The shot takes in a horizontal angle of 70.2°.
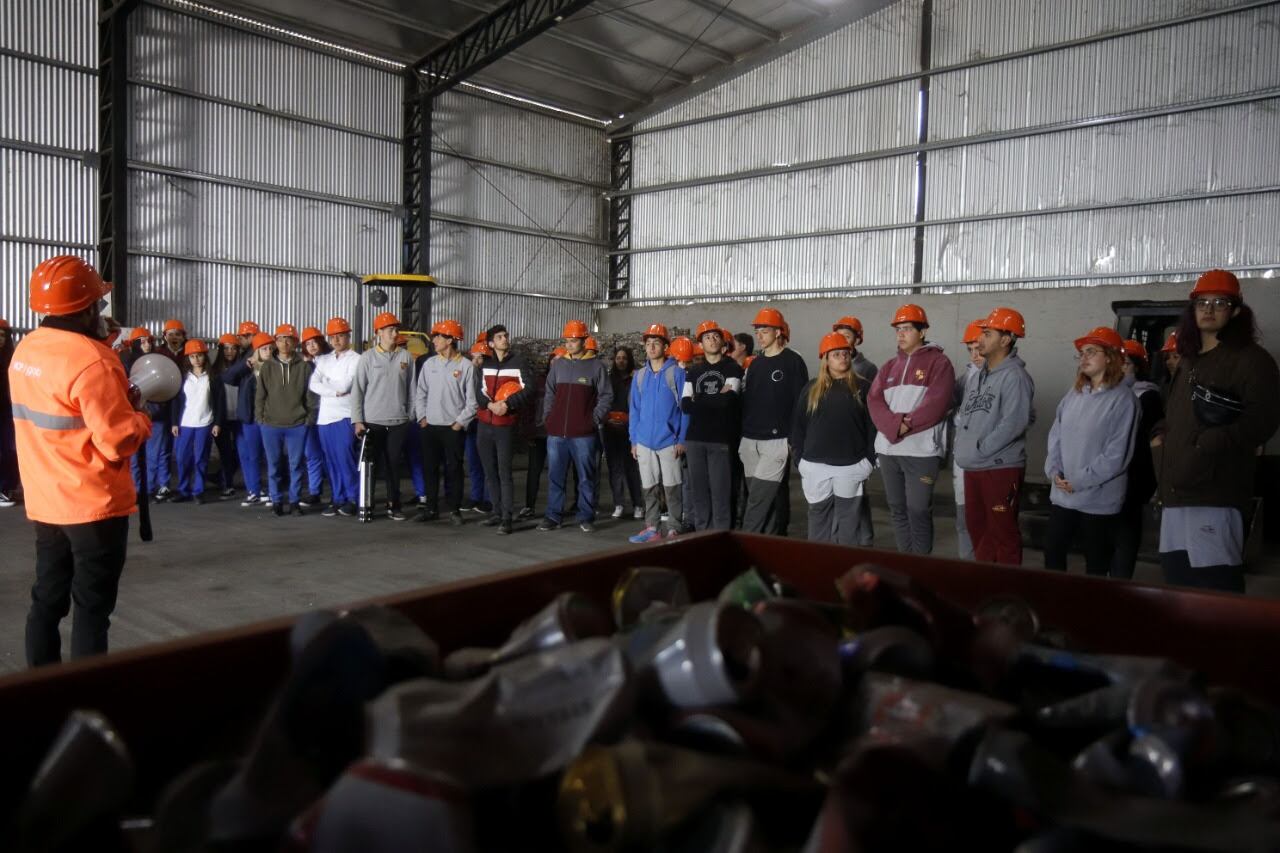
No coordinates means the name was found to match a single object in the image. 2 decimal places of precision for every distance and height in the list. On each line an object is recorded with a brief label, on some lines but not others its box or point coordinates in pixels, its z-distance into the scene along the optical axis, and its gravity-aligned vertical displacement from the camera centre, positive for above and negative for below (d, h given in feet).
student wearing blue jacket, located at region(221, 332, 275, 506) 30.32 -1.13
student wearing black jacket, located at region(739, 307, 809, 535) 21.67 -0.63
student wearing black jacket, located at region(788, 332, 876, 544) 19.30 -1.10
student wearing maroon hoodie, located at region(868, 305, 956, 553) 18.54 -0.59
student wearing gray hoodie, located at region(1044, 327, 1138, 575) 15.31 -1.02
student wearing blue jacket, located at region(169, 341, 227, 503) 30.73 -1.15
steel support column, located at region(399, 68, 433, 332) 53.52 +11.87
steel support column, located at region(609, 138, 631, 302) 63.98 +11.95
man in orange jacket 10.77 -0.78
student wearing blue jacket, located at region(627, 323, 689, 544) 24.77 -1.04
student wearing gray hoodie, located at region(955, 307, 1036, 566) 16.98 -0.95
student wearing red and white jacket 26.58 -0.77
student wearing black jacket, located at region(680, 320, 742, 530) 22.88 -0.89
